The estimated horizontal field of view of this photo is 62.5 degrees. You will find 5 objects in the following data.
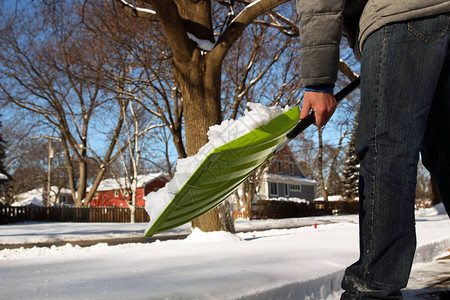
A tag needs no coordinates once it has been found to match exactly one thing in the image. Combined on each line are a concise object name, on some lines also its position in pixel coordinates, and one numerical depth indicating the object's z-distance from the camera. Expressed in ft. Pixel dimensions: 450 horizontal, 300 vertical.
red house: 152.87
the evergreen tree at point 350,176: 134.62
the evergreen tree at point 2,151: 108.06
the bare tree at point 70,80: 46.96
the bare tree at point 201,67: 22.24
